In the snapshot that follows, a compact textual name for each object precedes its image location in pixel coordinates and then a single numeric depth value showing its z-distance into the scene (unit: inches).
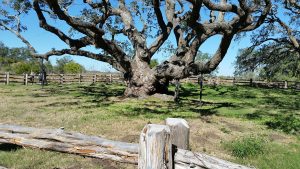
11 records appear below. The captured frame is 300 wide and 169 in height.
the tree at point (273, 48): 708.8
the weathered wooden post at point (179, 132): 102.6
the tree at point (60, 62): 2891.4
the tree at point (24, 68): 1995.7
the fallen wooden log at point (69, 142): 120.6
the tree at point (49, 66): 2922.0
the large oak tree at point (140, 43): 439.0
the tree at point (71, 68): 2287.6
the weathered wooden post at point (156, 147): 97.8
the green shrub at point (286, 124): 293.3
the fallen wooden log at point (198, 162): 99.9
